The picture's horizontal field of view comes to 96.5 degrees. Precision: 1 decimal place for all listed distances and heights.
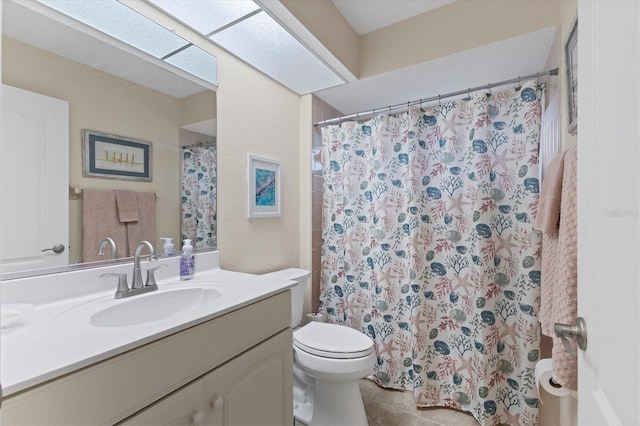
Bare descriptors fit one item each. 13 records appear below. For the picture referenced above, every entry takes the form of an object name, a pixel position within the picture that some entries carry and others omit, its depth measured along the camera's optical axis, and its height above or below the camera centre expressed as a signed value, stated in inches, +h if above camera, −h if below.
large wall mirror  36.0 +13.8
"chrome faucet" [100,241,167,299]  41.1 -10.0
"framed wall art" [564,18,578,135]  44.6 +22.5
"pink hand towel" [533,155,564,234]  42.7 +2.1
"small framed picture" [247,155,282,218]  69.2 +6.9
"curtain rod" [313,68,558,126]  57.8 +27.7
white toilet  56.2 -31.3
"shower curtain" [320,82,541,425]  60.3 -8.5
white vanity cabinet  30.5 -22.6
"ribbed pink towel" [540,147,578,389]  35.2 -9.1
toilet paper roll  42.4 -26.0
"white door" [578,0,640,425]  16.3 +0.2
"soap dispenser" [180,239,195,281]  52.2 -8.9
